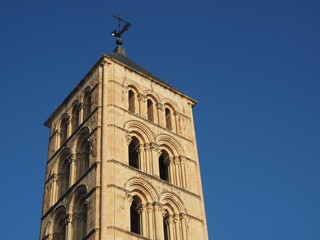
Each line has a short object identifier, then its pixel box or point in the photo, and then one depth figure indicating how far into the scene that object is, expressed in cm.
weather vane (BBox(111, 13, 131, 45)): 4684
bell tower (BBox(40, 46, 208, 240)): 3142
